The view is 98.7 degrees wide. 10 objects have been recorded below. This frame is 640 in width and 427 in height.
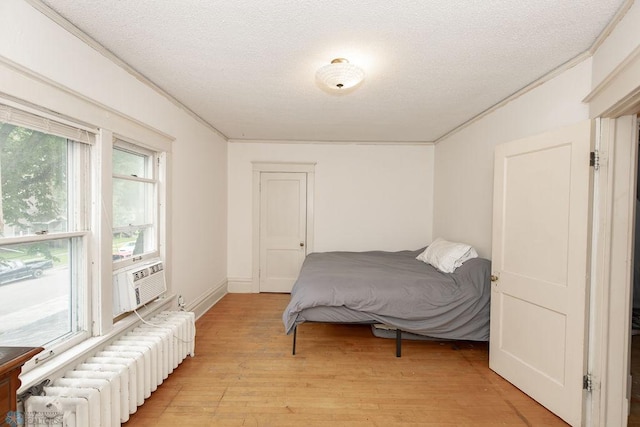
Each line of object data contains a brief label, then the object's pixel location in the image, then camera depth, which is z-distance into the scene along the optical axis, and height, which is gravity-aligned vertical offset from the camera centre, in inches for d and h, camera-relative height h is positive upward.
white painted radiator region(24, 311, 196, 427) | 52.2 -38.8
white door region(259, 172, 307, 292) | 177.5 -13.6
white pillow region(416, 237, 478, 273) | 114.6 -20.0
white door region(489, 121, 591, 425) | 68.3 -15.7
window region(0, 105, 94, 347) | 55.2 -5.7
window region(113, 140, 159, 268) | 84.9 +0.9
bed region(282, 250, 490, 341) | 99.1 -34.0
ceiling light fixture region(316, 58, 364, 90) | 72.8 +36.5
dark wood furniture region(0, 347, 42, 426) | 38.7 -24.7
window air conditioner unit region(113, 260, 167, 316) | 81.6 -25.1
